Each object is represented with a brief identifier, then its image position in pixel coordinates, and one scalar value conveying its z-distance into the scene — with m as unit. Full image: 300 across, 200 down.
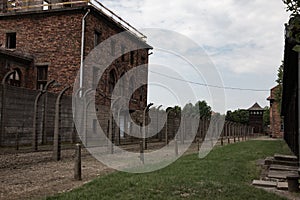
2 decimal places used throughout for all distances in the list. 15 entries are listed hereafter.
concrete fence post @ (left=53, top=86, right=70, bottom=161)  10.16
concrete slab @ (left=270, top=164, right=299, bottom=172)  9.20
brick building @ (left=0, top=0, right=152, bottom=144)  21.78
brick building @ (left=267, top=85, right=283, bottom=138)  49.33
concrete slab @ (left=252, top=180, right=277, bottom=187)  7.15
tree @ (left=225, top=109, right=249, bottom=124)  83.62
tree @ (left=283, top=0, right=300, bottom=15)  3.10
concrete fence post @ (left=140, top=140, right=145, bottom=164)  10.18
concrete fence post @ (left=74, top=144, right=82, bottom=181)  7.12
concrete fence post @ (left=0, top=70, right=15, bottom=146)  10.99
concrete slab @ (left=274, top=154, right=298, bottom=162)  10.15
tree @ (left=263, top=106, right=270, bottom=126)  81.44
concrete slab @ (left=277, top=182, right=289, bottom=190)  6.90
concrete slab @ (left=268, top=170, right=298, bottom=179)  8.20
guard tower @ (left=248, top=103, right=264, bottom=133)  80.31
